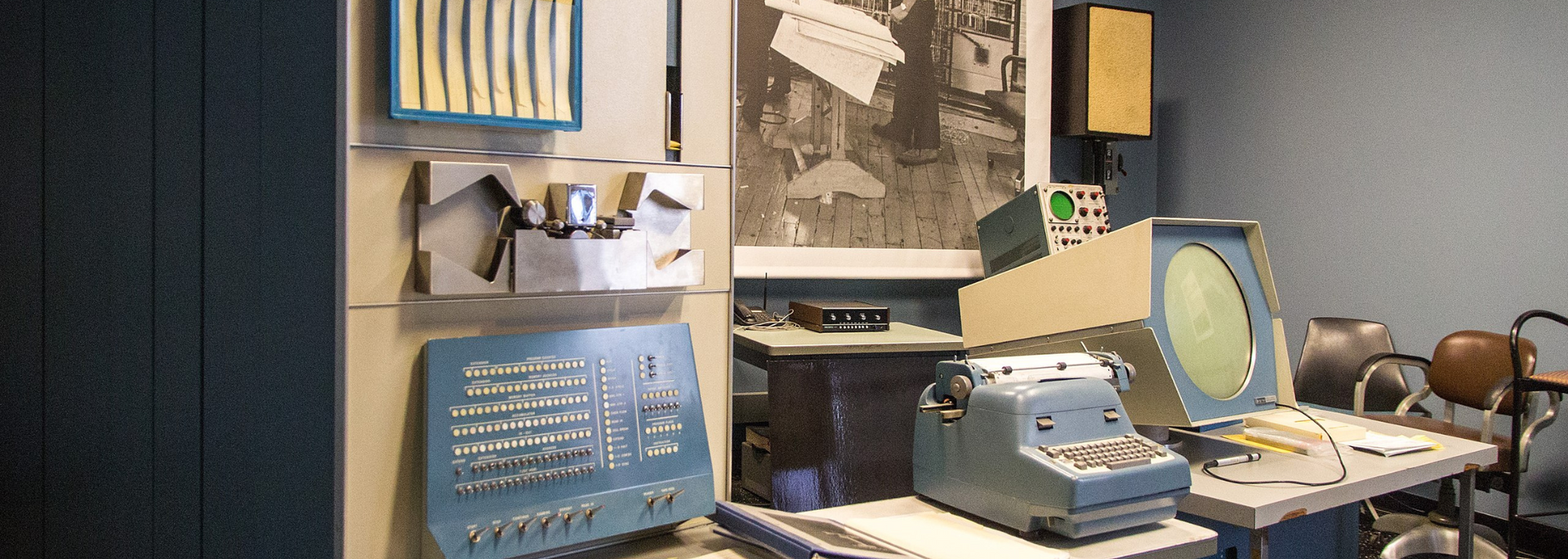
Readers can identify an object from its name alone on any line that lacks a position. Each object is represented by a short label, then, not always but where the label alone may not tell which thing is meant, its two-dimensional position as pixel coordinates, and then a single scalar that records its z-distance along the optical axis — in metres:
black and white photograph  3.01
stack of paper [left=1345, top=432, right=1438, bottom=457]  1.95
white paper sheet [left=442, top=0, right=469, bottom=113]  1.30
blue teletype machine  1.39
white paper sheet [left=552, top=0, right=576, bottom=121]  1.38
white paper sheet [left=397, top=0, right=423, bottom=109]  1.26
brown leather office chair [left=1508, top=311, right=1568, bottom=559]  2.42
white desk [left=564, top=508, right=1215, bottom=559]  1.38
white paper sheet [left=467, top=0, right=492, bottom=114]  1.31
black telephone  2.63
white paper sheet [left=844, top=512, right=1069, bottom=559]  1.37
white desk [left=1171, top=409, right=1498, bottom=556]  1.56
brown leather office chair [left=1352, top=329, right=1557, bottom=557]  2.67
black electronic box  2.50
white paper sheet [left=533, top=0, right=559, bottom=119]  1.36
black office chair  3.46
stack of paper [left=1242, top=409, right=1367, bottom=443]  2.07
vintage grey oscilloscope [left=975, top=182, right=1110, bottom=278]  2.58
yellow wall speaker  3.48
